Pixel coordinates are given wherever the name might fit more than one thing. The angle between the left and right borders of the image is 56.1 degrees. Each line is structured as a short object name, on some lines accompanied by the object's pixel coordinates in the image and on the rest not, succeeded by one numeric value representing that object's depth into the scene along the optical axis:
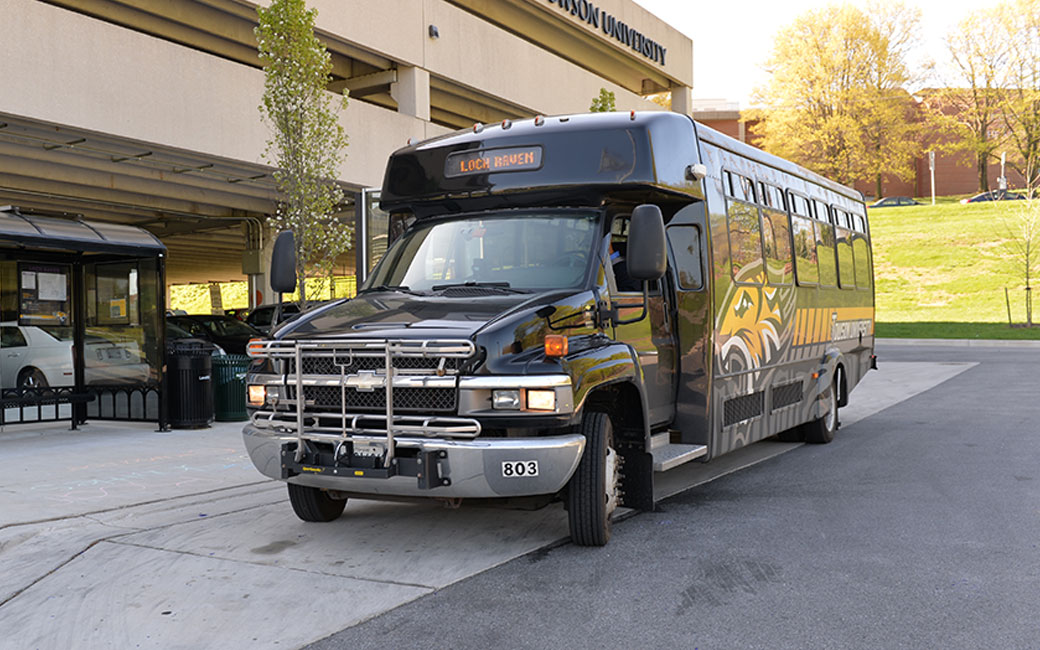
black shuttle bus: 5.56
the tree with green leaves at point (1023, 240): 37.75
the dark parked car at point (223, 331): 20.70
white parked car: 12.72
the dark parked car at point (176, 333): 18.69
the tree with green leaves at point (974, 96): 58.28
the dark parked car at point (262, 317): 23.03
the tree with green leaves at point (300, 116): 13.52
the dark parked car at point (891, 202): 65.50
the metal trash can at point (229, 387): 14.08
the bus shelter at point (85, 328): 12.61
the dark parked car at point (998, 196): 54.53
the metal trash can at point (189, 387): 12.99
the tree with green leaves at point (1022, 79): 56.66
